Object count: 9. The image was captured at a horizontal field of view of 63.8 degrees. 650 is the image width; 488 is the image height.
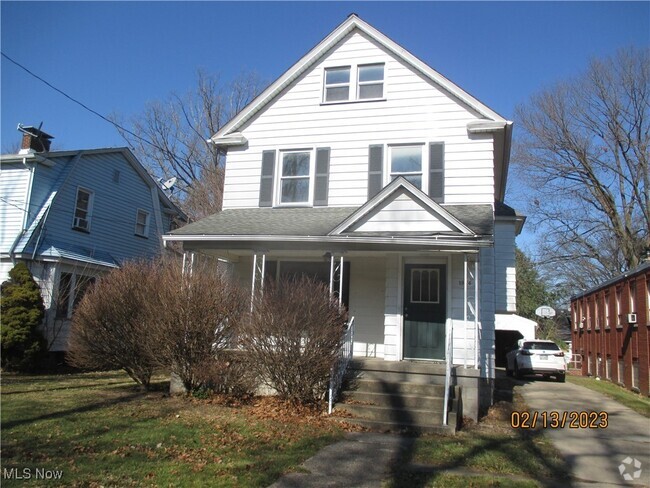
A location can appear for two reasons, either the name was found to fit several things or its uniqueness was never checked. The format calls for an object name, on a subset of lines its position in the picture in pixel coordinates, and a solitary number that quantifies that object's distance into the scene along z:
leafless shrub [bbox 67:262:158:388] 10.14
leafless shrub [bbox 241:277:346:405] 8.64
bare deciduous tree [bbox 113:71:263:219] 29.00
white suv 17.86
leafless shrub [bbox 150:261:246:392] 9.29
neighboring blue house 16.20
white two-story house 10.73
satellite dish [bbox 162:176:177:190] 25.16
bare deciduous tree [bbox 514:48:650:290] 27.97
